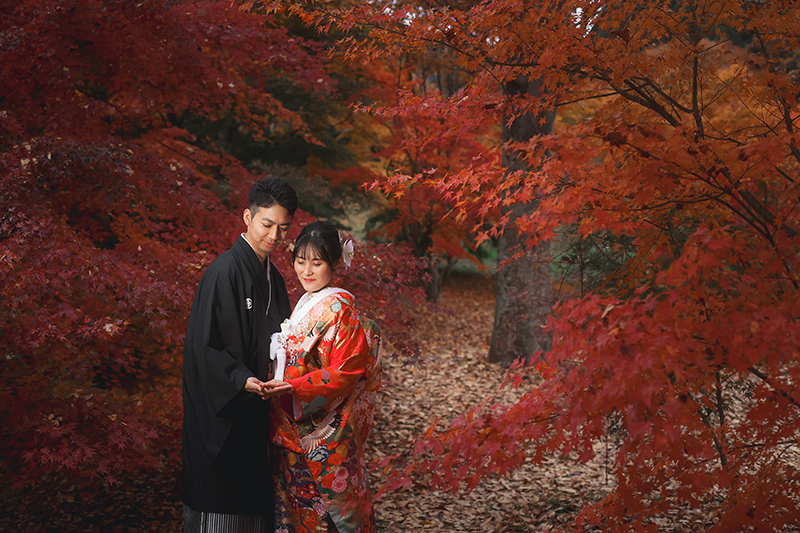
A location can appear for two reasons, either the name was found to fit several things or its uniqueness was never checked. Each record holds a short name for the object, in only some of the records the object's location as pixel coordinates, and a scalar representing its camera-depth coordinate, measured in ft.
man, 8.05
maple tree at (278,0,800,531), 6.25
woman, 8.32
